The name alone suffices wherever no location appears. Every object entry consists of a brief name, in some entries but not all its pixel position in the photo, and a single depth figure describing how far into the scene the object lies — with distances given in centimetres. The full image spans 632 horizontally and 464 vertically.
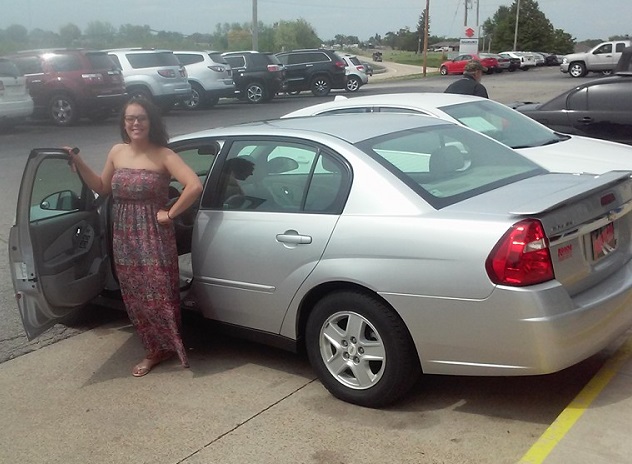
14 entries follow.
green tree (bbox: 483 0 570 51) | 8575
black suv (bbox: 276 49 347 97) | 2992
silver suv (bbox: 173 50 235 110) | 2405
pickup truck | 4035
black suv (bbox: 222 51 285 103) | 2688
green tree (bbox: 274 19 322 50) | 5719
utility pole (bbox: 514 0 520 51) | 8169
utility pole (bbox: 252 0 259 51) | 3553
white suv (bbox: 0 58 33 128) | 1681
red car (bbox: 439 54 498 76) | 5094
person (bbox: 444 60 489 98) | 936
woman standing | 457
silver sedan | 362
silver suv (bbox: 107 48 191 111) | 2095
